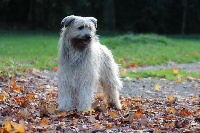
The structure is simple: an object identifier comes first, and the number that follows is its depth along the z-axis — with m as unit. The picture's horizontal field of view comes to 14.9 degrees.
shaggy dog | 12.52
